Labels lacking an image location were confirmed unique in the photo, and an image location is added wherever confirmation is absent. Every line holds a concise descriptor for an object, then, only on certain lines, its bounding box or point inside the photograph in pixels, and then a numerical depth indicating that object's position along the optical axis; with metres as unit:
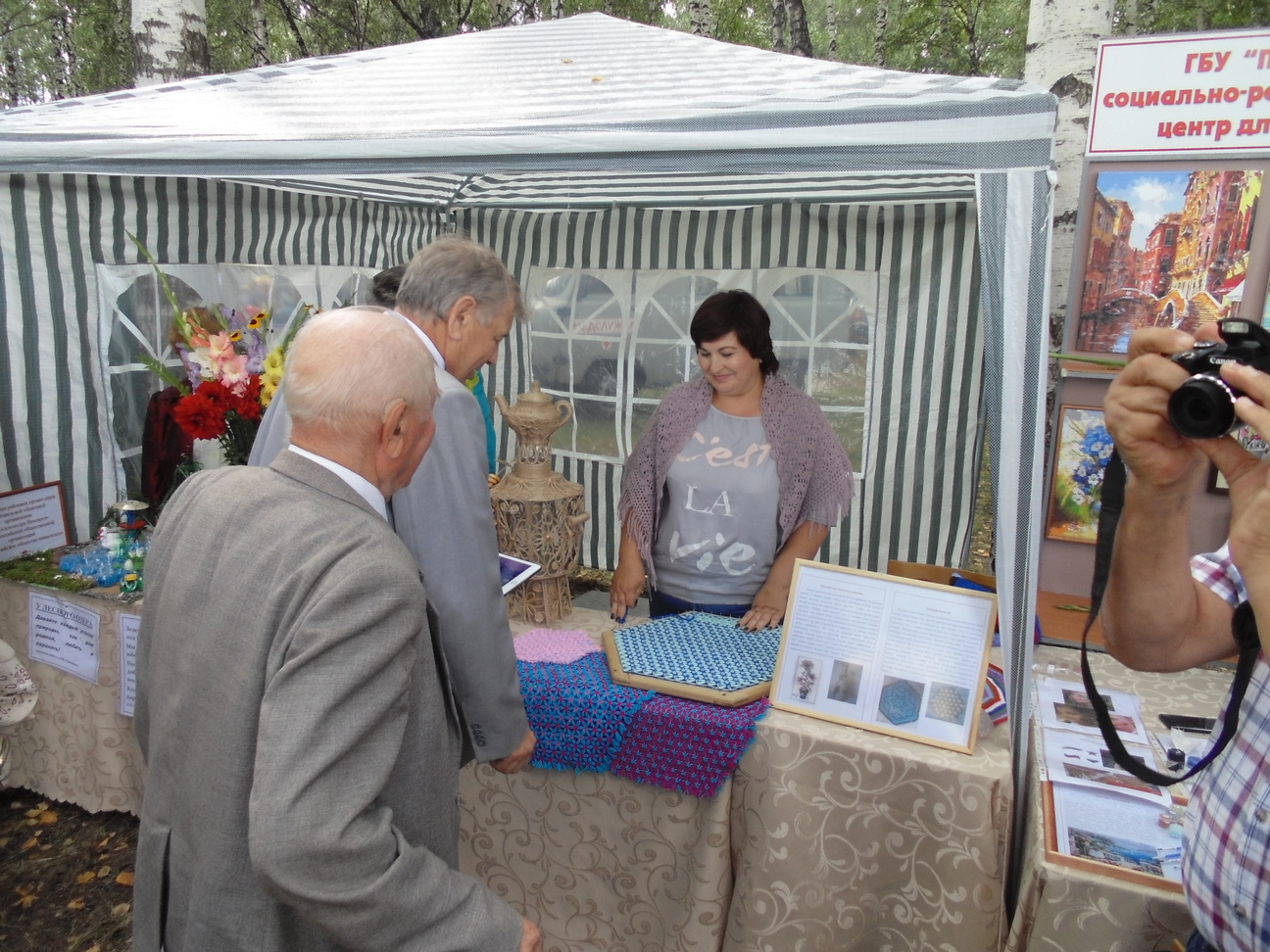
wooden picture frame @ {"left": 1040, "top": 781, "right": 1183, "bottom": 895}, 1.35
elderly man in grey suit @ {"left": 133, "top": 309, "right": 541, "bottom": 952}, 0.94
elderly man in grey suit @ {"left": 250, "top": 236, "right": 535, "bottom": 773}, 1.53
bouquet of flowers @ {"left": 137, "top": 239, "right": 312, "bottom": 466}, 2.59
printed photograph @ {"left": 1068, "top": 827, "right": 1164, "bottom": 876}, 1.40
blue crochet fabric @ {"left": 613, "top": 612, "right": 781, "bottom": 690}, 1.94
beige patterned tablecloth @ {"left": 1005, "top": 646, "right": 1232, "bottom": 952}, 1.34
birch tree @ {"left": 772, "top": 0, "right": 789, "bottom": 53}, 9.72
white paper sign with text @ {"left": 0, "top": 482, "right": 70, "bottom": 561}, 2.92
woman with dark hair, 2.42
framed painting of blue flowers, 2.77
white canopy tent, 1.63
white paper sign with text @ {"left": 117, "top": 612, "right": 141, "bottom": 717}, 2.54
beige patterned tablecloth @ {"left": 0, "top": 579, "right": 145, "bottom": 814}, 2.69
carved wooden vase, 2.18
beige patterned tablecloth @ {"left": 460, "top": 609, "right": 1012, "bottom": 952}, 1.70
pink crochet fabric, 2.10
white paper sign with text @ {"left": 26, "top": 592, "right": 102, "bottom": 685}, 2.66
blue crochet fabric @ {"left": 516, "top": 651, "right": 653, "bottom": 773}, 1.87
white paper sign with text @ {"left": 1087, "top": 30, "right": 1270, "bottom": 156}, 2.39
